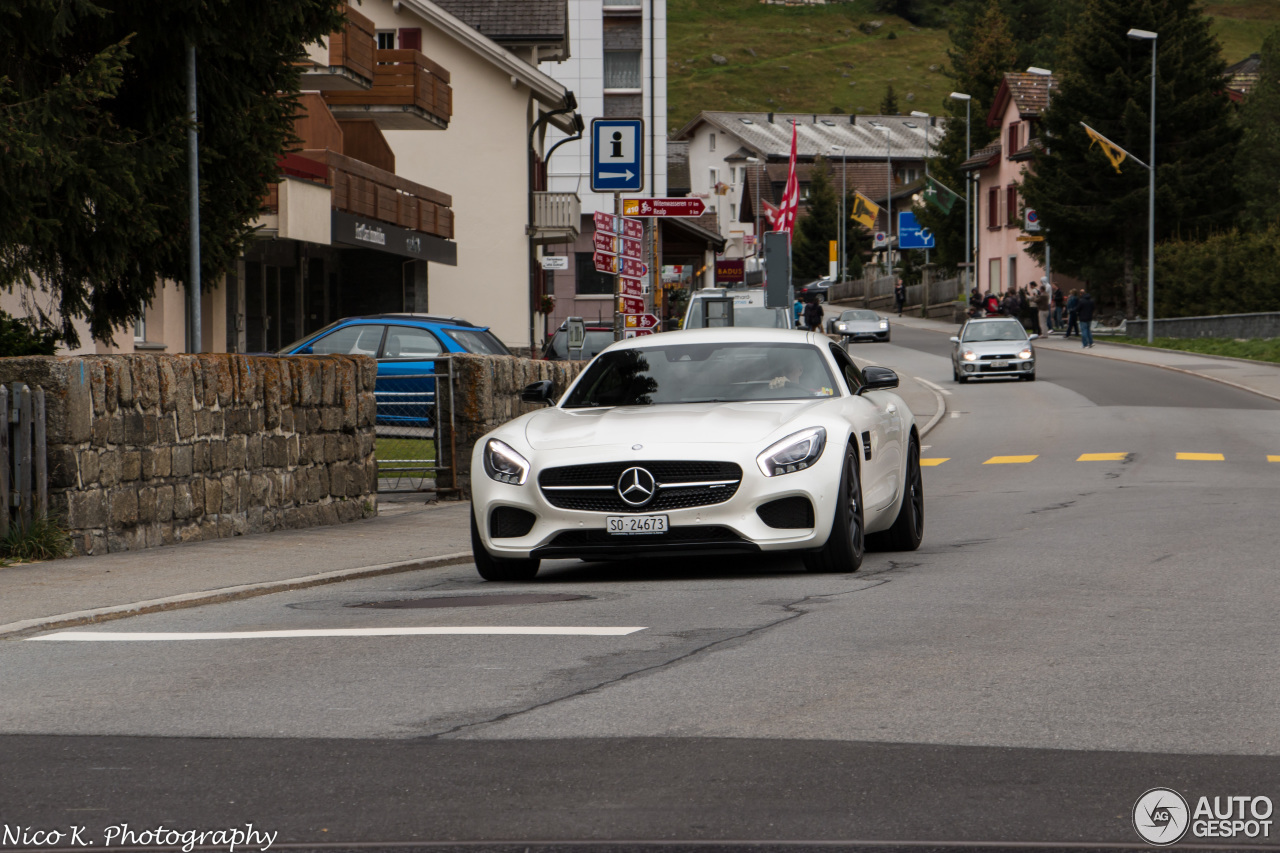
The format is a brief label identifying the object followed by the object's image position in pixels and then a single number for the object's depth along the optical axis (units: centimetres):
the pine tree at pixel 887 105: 19412
